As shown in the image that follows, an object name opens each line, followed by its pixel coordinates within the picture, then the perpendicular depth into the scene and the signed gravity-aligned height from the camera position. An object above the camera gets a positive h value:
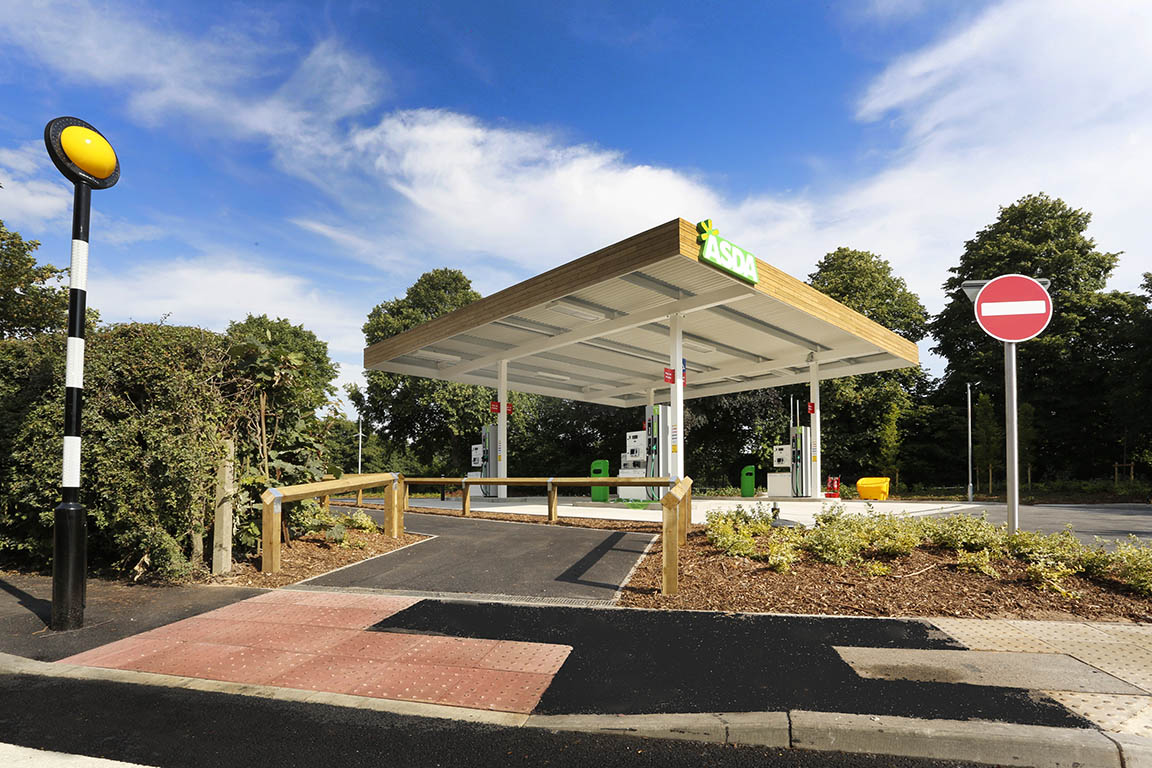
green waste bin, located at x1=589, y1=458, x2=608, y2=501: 18.70 -1.44
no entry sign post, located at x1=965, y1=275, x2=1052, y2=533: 6.63 +1.20
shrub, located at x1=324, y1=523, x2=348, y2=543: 8.70 -1.50
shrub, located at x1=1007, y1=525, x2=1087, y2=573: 6.32 -1.24
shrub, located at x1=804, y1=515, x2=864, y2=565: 6.87 -1.30
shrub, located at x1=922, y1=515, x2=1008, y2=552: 6.82 -1.18
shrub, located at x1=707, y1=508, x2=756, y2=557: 7.41 -1.37
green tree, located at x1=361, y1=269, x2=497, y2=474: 31.61 +1.32
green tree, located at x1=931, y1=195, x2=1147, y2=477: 29.14 +3.88
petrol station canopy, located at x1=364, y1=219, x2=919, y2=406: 11.82 +2.44
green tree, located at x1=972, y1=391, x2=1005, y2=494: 26.81 -0.51
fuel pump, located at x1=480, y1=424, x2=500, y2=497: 20.60 -0.93
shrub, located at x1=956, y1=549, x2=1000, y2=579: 6.24 -1.36
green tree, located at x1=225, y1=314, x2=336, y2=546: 7.62 +0.11
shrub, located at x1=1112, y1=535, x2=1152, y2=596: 5.73 -1.29
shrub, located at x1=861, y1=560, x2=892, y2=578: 6.46 -1.46
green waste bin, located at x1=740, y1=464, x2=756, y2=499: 22.59 -1.98
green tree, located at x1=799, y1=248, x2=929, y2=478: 31.36 +1.82
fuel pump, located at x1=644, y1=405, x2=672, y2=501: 16.08 -0.53
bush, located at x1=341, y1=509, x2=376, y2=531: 10.06 -1.55
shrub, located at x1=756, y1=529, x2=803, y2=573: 6.70 -1.38
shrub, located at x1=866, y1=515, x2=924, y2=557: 6.95 -1.23
